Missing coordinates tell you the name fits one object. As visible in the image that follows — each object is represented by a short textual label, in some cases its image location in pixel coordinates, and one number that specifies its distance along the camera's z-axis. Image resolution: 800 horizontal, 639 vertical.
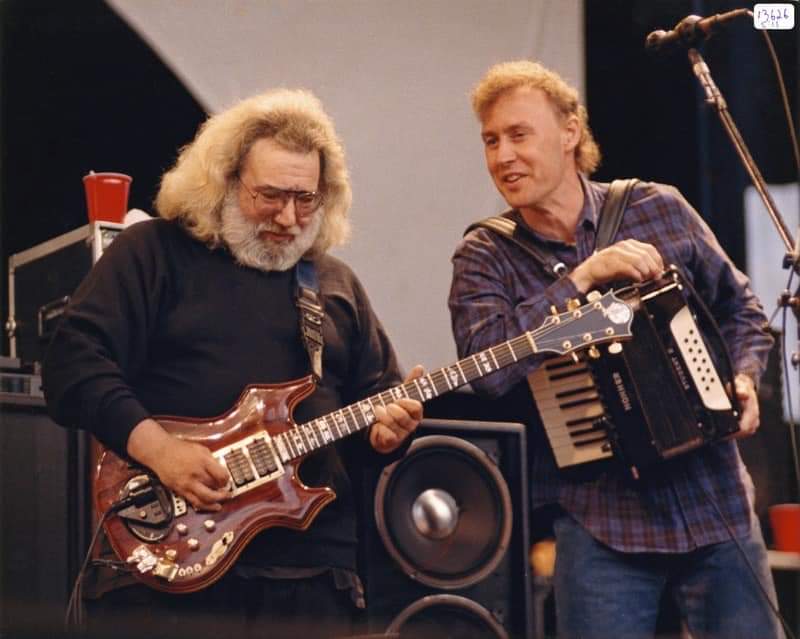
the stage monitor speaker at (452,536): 6.25
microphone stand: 5.31
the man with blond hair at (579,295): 5.18
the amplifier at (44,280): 6.33
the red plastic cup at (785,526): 6.91
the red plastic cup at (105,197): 6.46
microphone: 5.55
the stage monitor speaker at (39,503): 6.00
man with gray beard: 5.08
